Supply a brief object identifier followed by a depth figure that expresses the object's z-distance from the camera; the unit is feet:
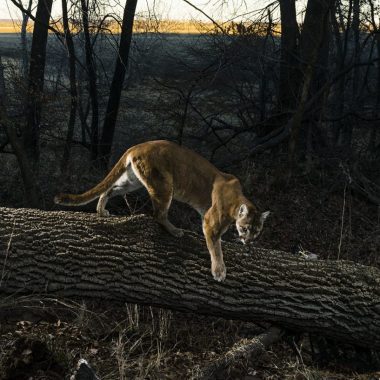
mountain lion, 15.97
